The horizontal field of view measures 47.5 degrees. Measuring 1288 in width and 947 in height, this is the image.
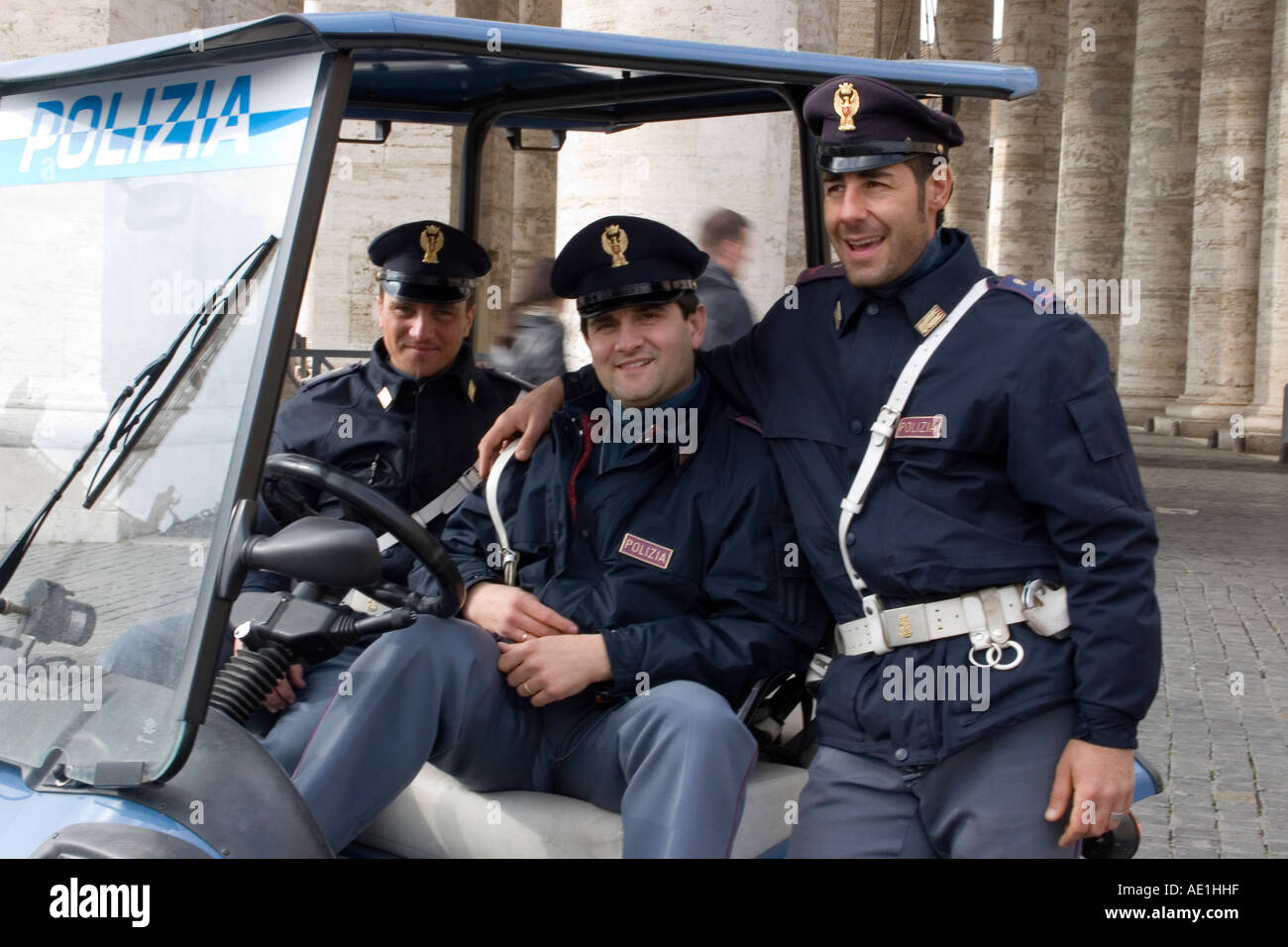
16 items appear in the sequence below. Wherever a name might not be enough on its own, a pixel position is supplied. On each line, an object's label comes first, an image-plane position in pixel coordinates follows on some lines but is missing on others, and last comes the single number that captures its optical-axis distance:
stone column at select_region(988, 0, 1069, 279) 23.39
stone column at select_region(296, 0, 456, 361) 8.83
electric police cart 1.88
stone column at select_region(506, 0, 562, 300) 19.69
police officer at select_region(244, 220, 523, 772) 3.34
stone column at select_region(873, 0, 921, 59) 24.31
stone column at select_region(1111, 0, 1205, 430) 23.61
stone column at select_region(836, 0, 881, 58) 22.64
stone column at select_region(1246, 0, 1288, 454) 16.89
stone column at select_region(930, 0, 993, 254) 21.62
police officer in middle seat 2.34
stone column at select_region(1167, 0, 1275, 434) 20.41
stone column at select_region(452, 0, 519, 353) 11.12
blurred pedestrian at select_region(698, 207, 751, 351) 4.11
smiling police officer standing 2.28
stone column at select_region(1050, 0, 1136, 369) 25.12
